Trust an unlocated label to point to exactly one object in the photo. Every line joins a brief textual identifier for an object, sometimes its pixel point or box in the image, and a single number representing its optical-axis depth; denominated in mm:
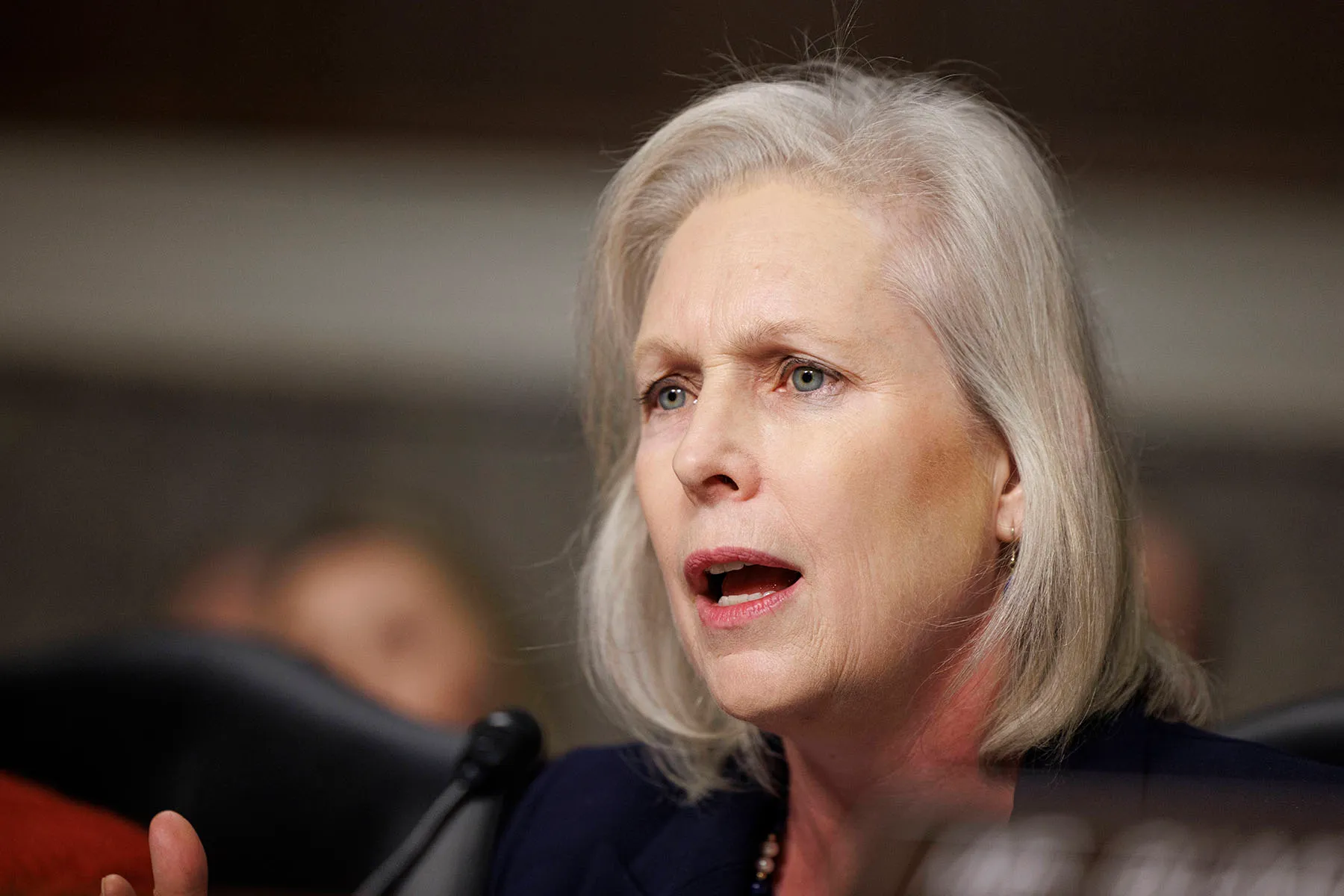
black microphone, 2165
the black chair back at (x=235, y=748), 2201
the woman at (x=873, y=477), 2102
